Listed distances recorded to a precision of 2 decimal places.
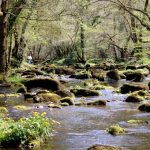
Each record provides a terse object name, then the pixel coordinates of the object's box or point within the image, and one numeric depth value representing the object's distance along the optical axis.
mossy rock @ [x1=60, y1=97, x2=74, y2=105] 18.28
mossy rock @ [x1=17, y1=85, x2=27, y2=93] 22.28
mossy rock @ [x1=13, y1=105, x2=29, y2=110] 16.44
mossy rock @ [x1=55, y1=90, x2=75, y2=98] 20.13
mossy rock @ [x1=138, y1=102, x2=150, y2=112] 16.37
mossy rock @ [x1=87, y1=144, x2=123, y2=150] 9.18
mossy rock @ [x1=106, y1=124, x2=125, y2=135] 12.02
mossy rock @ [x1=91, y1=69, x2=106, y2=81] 31.84
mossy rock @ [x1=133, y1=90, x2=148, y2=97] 20.78
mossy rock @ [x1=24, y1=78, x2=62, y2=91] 22.72
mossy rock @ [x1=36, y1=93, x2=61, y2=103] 18.67
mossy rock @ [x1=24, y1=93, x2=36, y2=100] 19.73
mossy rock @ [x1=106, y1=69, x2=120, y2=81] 32.64
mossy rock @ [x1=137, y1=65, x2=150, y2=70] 40.09
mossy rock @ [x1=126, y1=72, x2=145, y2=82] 30.92
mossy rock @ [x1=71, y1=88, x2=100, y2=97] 21.65
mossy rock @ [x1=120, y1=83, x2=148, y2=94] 22.88
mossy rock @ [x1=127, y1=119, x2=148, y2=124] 13.71
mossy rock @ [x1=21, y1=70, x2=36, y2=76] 33.32
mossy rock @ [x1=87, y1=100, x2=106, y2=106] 18.31
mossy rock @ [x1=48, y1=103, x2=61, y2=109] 17.04
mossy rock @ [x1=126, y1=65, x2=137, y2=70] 40.11
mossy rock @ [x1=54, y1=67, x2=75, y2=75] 38.03
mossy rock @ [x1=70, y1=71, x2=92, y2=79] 33.25
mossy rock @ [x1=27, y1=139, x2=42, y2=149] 10.08
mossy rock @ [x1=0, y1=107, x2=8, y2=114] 15.64
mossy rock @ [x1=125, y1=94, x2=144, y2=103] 19.27
